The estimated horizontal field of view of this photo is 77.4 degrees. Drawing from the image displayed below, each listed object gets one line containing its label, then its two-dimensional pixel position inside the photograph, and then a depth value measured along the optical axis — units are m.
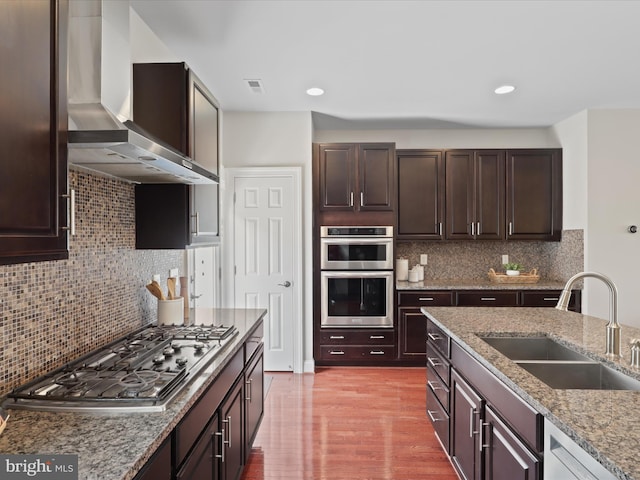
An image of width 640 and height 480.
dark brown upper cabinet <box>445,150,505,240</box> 4.62
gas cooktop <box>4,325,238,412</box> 1.24
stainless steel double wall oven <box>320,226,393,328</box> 4.33
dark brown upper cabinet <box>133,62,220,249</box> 2.18
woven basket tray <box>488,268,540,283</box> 4.58
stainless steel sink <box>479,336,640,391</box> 1.66
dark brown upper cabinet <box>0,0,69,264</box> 0.92
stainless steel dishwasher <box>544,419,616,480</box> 1.04
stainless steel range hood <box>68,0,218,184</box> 1.29
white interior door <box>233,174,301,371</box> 4.26
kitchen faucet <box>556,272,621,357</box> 1.71
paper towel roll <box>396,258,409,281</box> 4.75
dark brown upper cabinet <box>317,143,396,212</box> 4.38
